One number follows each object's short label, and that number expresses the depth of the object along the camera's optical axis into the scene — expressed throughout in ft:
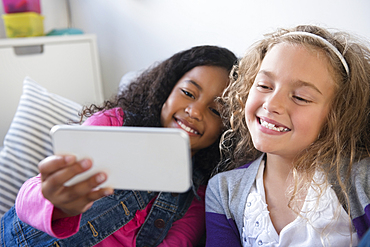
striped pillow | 3.69
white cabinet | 5.54
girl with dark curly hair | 2.76
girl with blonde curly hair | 2.49
